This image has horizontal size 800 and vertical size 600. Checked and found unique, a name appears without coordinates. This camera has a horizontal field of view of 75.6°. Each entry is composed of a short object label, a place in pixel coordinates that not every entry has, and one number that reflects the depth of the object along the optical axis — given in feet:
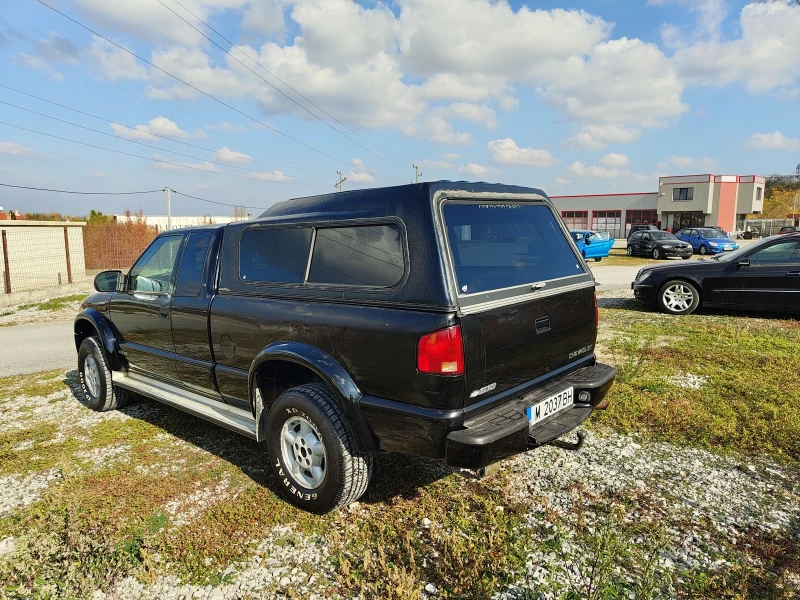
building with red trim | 179.52
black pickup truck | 9.05
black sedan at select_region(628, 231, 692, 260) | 86.12
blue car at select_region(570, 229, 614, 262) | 83.20
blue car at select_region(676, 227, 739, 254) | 94.38
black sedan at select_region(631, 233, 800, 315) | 28.30
